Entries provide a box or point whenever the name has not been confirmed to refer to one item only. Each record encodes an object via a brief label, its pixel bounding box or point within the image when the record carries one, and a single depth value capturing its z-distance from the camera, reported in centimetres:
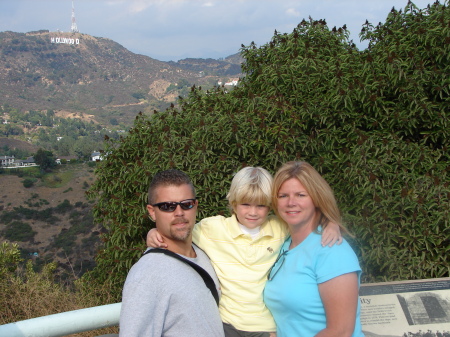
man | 185
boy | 244
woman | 203
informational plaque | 273
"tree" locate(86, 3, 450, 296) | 345
